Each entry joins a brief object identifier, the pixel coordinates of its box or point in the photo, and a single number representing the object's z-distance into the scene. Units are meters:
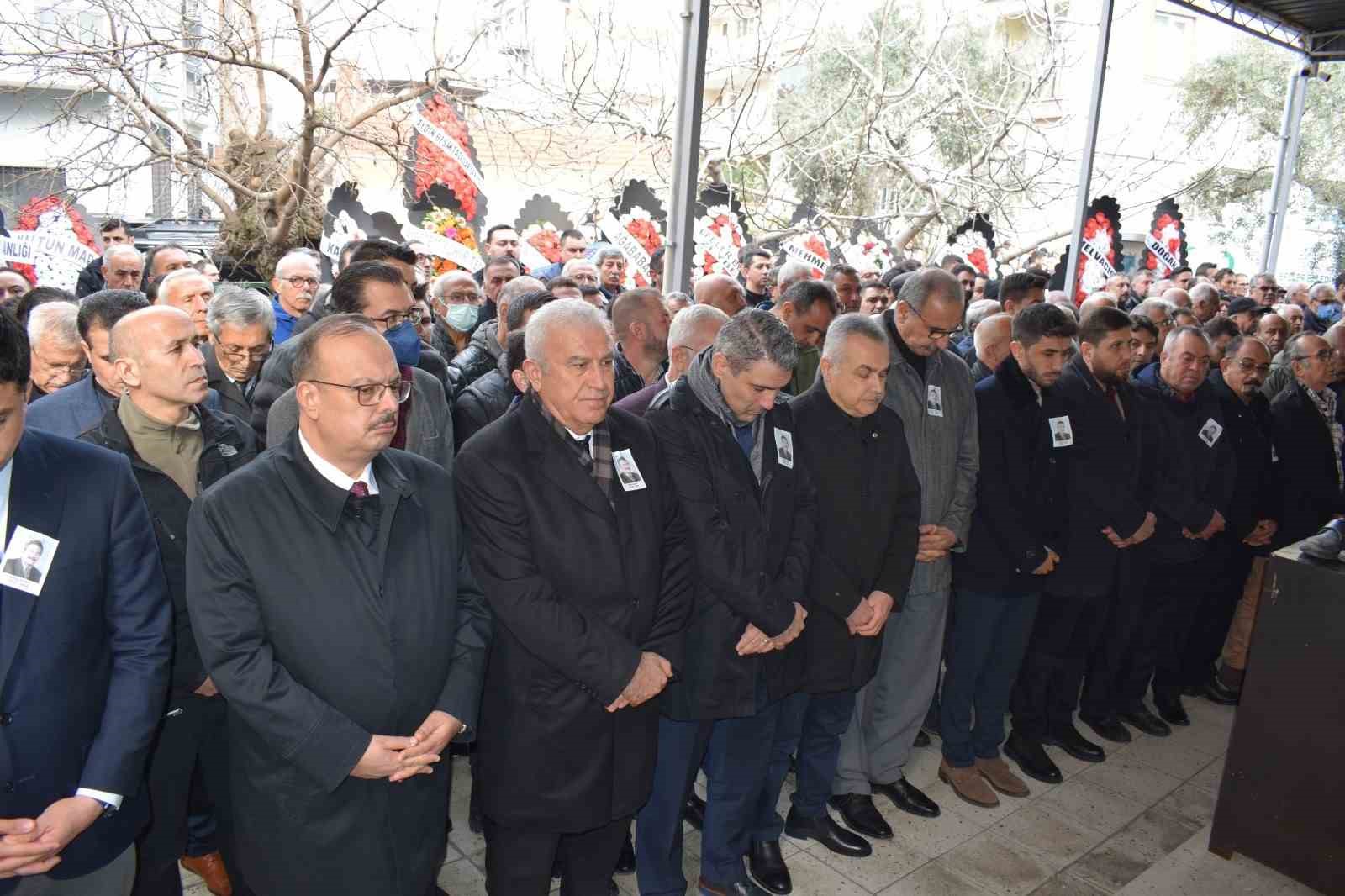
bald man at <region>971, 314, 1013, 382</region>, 4.24
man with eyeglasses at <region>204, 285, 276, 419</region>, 3.43
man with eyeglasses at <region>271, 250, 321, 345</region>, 4.82
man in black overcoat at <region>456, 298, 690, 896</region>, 2.43
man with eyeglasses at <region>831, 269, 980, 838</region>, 3.65
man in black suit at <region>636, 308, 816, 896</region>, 2.84
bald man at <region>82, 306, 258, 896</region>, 2.51
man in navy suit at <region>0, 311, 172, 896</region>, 1.81
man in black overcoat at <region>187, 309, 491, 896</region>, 2.04
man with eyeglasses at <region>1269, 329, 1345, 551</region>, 4.92
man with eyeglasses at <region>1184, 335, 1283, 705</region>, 4.81
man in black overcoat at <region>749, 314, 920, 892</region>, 3.21
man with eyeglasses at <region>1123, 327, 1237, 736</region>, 4.46
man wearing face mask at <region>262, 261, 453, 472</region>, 3.11
